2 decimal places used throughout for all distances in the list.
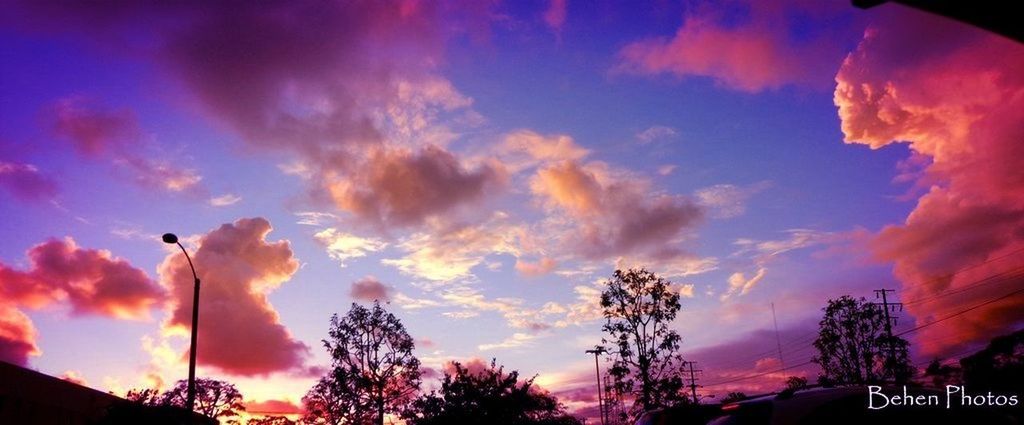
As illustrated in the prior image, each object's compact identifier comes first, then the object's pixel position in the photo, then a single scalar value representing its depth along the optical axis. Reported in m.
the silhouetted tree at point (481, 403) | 44.47
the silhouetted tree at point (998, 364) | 28.36
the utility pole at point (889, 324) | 49.85
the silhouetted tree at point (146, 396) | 53.78
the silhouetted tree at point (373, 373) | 47.38
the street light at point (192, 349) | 16.88
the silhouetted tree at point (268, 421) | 58.62
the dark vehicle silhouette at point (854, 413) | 4.57
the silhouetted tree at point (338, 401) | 47.28
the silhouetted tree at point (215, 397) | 59.47
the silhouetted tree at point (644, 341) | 41.41
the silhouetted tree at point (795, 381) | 66.00
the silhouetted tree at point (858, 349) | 50.19
